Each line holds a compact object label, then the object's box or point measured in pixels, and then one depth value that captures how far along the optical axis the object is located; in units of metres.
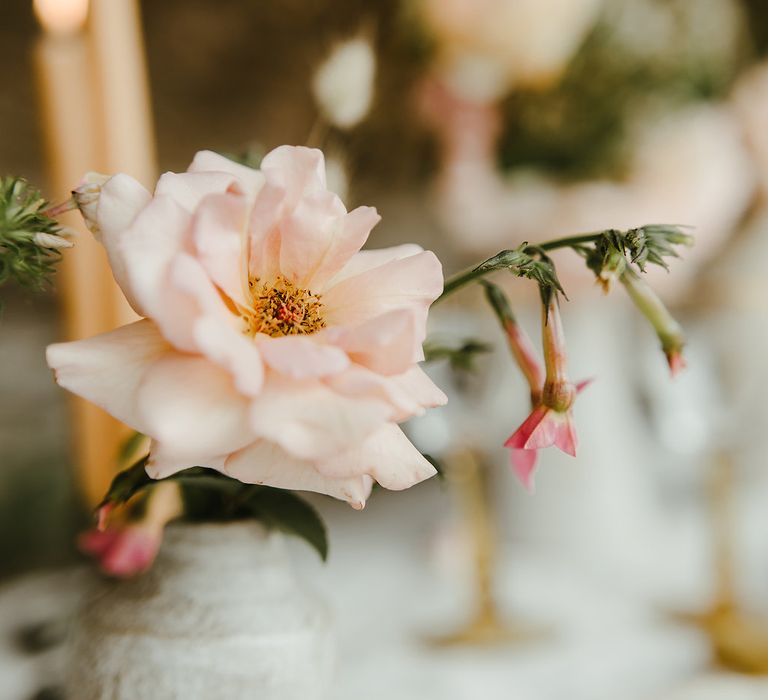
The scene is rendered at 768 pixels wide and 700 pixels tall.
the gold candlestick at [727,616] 0.48
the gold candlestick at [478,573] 0.53
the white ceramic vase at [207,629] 0.25
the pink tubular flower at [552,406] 0.22
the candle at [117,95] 0.42
